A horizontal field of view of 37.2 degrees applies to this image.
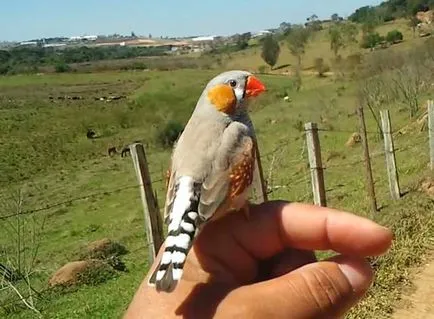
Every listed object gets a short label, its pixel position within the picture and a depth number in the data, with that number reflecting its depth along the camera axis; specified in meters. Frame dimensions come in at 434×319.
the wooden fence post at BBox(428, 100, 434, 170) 10.38
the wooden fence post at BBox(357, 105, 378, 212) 9.38
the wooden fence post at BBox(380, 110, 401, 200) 10.03
